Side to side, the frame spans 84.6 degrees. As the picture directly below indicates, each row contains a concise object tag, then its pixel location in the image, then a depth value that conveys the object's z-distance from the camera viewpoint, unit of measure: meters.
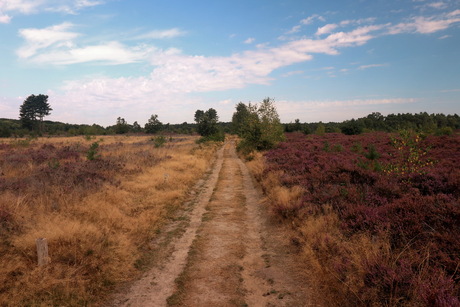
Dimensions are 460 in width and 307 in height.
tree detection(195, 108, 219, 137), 49.75
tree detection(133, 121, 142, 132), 102.61
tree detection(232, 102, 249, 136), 75.06
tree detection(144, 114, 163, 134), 77.06
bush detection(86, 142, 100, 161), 16.98
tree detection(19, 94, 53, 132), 98.44
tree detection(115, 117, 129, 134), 89.75
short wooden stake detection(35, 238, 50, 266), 5.04
